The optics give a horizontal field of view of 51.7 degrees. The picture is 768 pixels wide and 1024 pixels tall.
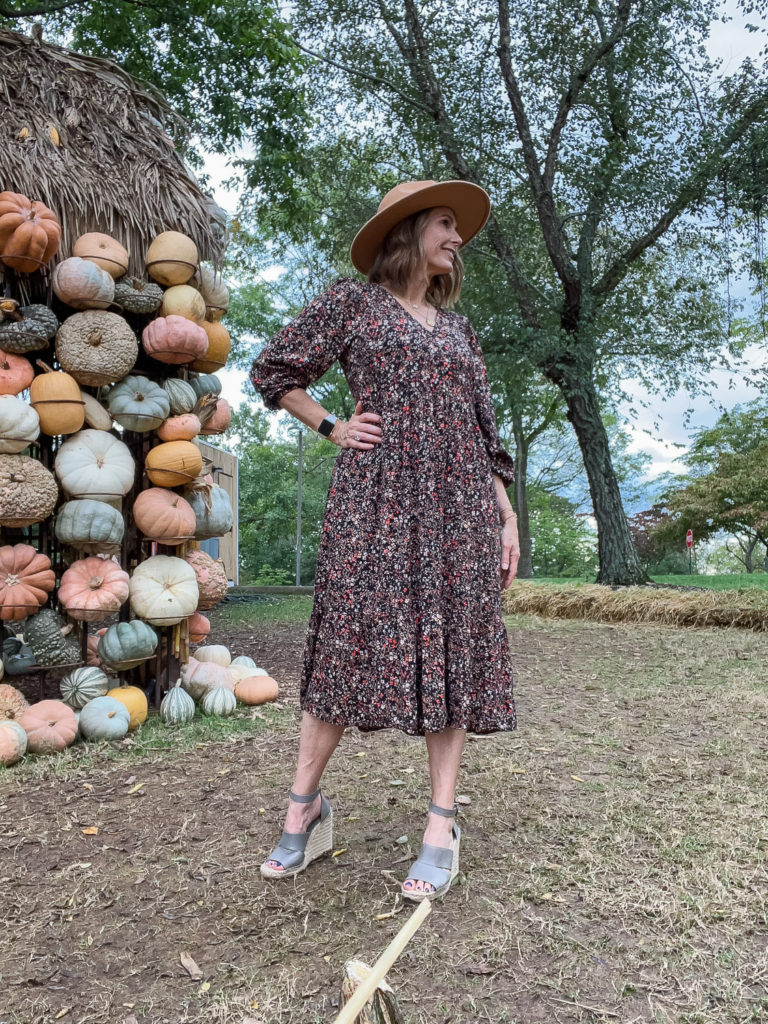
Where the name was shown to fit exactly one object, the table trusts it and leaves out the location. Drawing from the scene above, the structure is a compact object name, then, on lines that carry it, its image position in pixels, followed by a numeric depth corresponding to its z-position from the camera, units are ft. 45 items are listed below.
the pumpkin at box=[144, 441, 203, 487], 12.55
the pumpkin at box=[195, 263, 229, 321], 13.25
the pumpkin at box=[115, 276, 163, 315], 12.26
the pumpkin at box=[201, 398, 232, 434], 14.03
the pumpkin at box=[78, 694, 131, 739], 11.37
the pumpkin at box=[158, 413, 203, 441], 12.75
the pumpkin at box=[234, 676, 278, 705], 13.70
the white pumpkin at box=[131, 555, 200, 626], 12.55
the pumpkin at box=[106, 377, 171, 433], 12.26
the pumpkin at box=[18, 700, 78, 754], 10.80
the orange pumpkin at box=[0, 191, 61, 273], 11.00
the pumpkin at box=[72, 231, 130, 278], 11.87
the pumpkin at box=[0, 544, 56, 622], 11.32
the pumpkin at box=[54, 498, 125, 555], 11.64
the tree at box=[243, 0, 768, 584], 31.07
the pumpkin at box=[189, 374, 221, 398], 13.62
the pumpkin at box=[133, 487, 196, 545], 12.56
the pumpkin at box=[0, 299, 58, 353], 11.32
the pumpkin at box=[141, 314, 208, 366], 12.41
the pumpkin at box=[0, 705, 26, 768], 10.30
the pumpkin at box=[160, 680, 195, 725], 12.51
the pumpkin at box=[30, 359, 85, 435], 11.47
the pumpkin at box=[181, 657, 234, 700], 13.50
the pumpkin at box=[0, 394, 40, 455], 10.96
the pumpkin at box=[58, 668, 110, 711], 12.01
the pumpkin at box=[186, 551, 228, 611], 13.83
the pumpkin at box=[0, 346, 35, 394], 11.27
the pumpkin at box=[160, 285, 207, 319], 12.66
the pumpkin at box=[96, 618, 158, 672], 12.09
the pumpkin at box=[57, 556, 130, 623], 11.69
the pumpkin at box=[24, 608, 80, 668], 11.73
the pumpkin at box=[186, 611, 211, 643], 13.94
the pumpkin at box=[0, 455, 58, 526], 10.98
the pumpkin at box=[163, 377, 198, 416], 12.88
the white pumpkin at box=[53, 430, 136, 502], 11.70
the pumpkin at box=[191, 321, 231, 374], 13.48
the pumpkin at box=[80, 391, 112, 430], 12.04
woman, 6.56
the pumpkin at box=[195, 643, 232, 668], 14.62
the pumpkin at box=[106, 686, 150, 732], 12.03
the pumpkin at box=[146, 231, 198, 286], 12.53
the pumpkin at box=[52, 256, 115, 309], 11.55
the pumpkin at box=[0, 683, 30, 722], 10.94
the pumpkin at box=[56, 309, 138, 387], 11.69
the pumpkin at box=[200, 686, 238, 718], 13.12
